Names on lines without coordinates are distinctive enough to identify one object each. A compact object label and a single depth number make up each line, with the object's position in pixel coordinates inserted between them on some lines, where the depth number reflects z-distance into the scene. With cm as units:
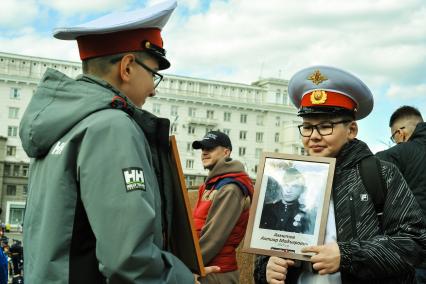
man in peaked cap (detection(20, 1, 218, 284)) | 209
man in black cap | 525
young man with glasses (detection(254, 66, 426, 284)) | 303
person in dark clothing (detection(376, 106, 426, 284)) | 551
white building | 7088
